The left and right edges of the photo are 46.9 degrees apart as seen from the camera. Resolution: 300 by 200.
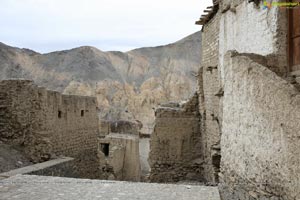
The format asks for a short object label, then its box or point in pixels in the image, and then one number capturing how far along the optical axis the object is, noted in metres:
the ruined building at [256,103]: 3.44
